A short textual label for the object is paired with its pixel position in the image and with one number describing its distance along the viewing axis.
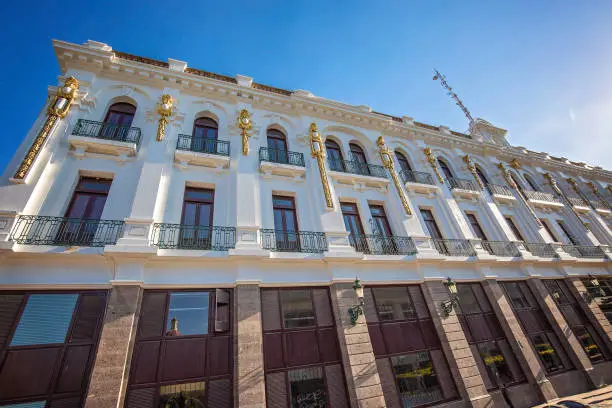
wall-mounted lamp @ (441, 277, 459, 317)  8.97
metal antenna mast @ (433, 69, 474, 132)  21.03
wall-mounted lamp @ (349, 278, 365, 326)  7.79
